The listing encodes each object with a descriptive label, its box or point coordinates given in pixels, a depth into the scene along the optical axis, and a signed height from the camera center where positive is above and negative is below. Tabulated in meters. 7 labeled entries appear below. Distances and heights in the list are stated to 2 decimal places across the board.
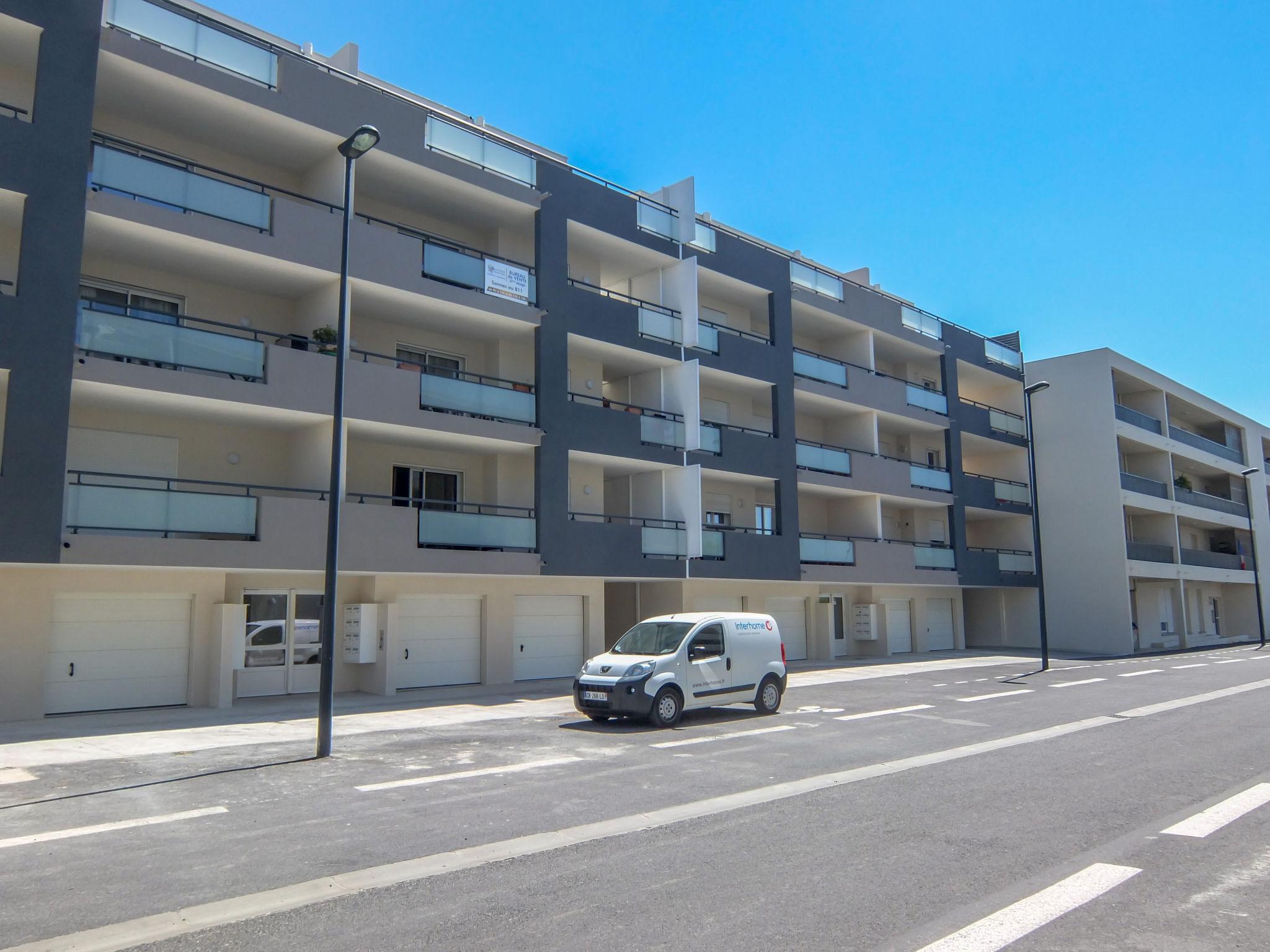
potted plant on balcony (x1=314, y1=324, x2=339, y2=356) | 17.78 +5.27
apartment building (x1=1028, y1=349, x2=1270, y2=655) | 36.84 +4.24
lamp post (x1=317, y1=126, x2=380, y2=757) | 11.45 +0.97
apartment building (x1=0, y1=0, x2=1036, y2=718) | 14.70 +4.48
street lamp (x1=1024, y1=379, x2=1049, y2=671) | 26.27 +1.67
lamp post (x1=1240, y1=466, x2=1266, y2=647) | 44.03 +2.82
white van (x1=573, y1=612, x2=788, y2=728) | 14.14 -1.02
